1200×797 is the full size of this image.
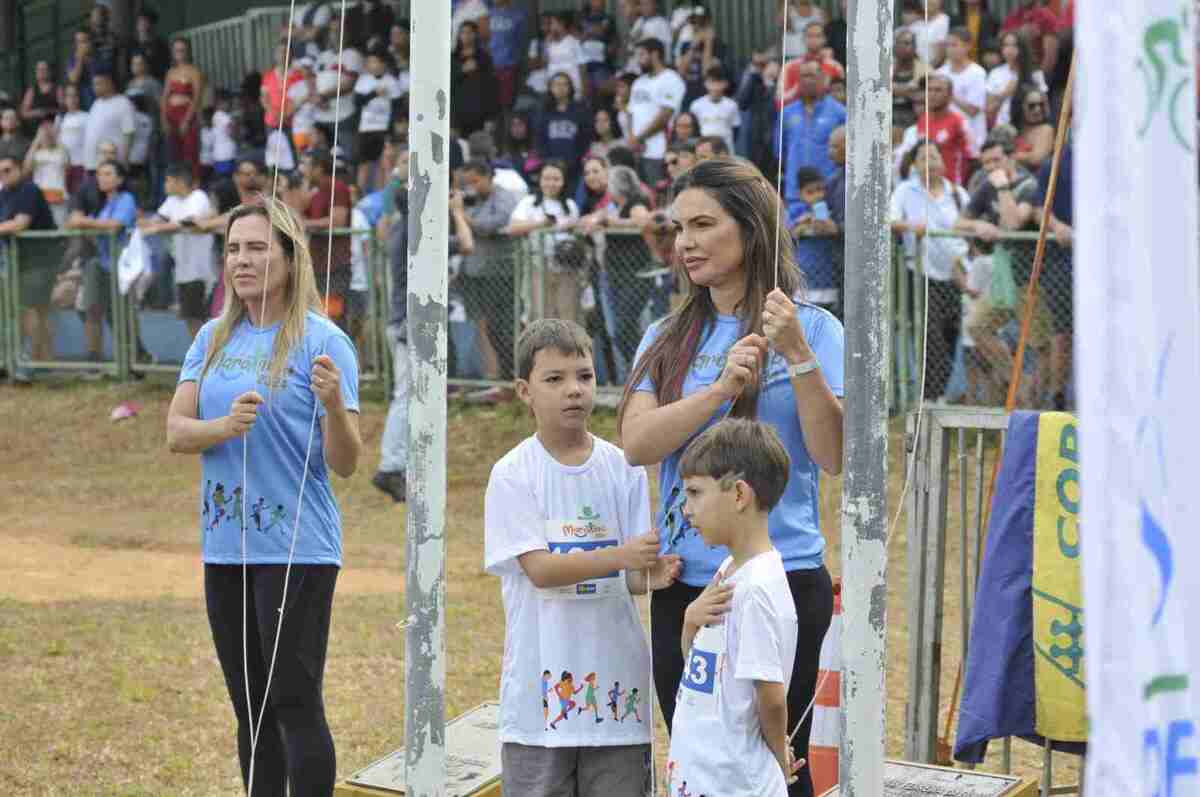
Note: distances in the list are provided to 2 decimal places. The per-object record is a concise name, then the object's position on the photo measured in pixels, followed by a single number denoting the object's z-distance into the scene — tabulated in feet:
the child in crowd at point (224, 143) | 57.47
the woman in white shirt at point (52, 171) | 56.03
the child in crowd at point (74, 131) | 57.36
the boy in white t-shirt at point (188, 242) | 46.91
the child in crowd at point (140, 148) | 58.29
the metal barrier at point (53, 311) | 49.44
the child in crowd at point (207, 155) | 58.23
